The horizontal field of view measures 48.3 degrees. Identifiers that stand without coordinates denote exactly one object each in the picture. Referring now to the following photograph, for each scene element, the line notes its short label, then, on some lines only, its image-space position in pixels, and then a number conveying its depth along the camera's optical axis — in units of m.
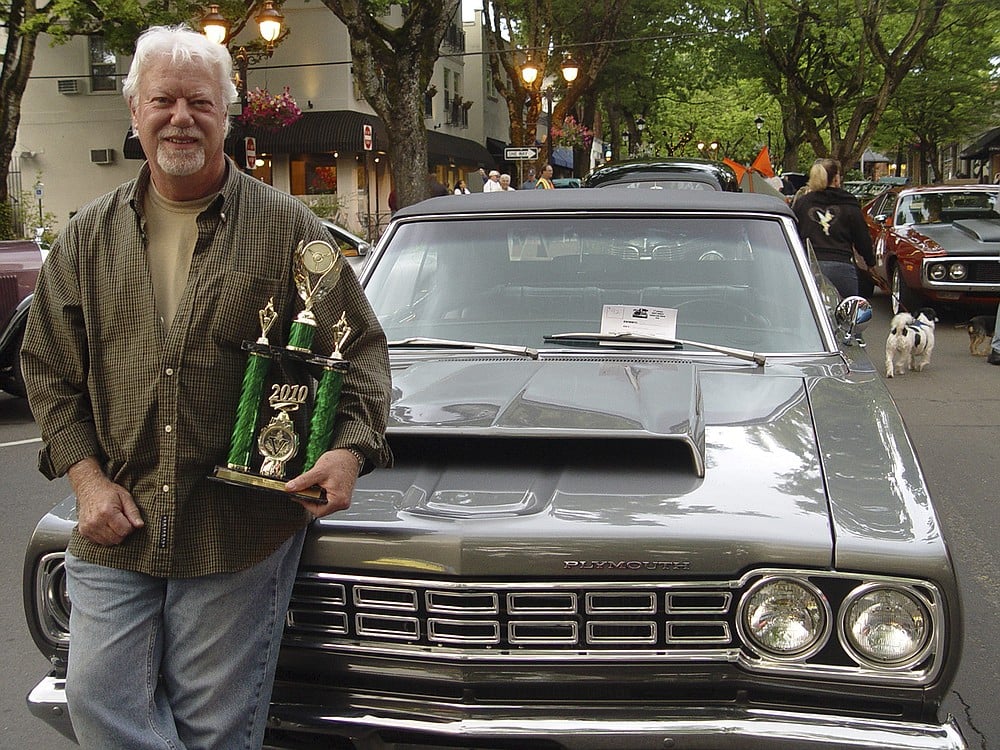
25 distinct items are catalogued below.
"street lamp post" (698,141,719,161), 56.16
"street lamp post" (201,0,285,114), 17.20
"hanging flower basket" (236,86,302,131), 23.94
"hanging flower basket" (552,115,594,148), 32.66
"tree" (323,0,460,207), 18.50
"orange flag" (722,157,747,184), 19.45
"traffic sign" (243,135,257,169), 19.19
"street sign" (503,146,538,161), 24.06
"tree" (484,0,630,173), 28.47
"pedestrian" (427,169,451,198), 19.22
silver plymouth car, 2.25
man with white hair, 2.18
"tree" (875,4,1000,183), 30.11
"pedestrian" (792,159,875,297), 8.50
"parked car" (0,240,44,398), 8.93
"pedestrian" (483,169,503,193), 21.77
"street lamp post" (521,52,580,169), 26.30
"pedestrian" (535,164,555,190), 19.28
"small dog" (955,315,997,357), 11.58
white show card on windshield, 3.68
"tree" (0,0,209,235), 18.83
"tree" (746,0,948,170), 26.41
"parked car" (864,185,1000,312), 13.05
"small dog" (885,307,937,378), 10.27
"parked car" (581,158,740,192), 14.70
